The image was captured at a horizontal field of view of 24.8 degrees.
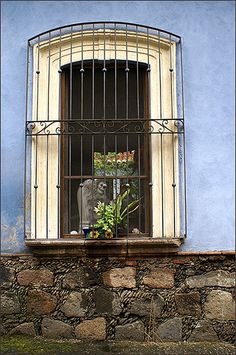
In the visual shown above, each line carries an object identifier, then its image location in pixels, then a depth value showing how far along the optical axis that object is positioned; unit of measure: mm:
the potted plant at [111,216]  5176
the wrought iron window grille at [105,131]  5344
